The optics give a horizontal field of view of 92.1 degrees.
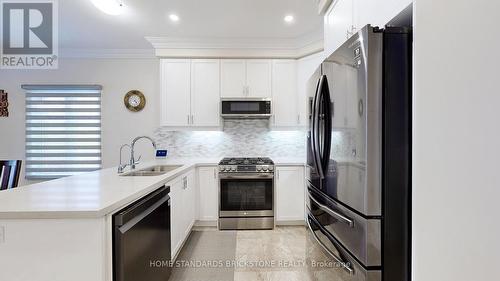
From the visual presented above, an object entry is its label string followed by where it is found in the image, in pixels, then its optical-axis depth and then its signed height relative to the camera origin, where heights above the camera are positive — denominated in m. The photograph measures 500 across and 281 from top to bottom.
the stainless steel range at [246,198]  3.20 -0.77
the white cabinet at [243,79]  3.56 +0.91
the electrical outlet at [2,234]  1.09 -0.43
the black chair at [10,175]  2.24 -0.33
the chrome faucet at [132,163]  2.56 -0.25
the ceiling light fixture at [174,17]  2.75 +1.43
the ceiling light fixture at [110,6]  2.32 +1.33
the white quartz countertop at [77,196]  1.11 -0.31
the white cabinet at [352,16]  1.14 +0.76
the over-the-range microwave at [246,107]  3.46 +0.48
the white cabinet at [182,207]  2.28 -0.73
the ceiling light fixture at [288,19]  2.79 +1.44
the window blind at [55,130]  3.76 +0.16
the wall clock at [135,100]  3.84 +0.64
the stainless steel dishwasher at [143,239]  1.22 -0.60
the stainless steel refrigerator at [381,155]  0.98 -0.06
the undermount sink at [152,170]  2.47 -0.34
